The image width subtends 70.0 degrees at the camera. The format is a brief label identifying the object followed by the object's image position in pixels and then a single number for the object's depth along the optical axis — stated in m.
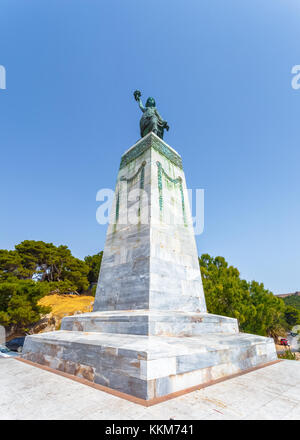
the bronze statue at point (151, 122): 9.80
